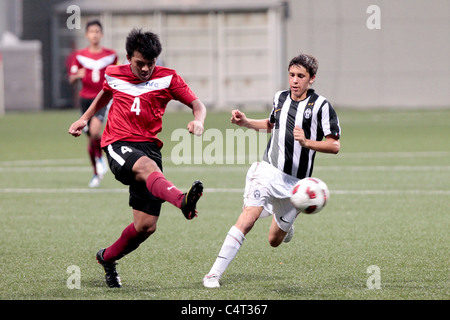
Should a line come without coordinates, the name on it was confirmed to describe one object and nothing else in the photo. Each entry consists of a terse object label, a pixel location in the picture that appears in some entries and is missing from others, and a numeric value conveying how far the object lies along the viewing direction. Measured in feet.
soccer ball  39.86
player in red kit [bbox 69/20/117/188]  83.59
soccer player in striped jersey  42.11
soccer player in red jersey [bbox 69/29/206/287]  39.42
